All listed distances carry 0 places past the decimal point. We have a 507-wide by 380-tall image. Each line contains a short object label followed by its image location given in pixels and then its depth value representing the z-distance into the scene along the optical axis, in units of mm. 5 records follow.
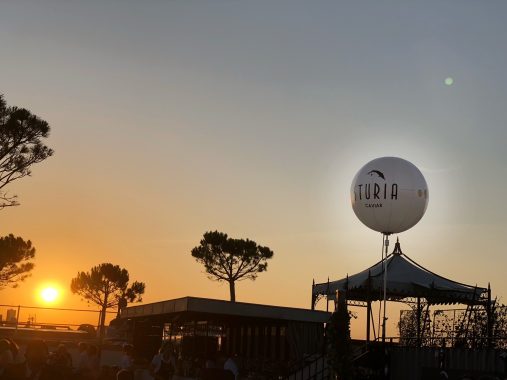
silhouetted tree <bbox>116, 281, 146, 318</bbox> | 68250
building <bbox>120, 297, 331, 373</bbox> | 23844
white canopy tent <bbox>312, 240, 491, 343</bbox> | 24547
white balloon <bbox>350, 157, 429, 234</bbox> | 23094
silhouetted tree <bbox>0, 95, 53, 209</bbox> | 31614
